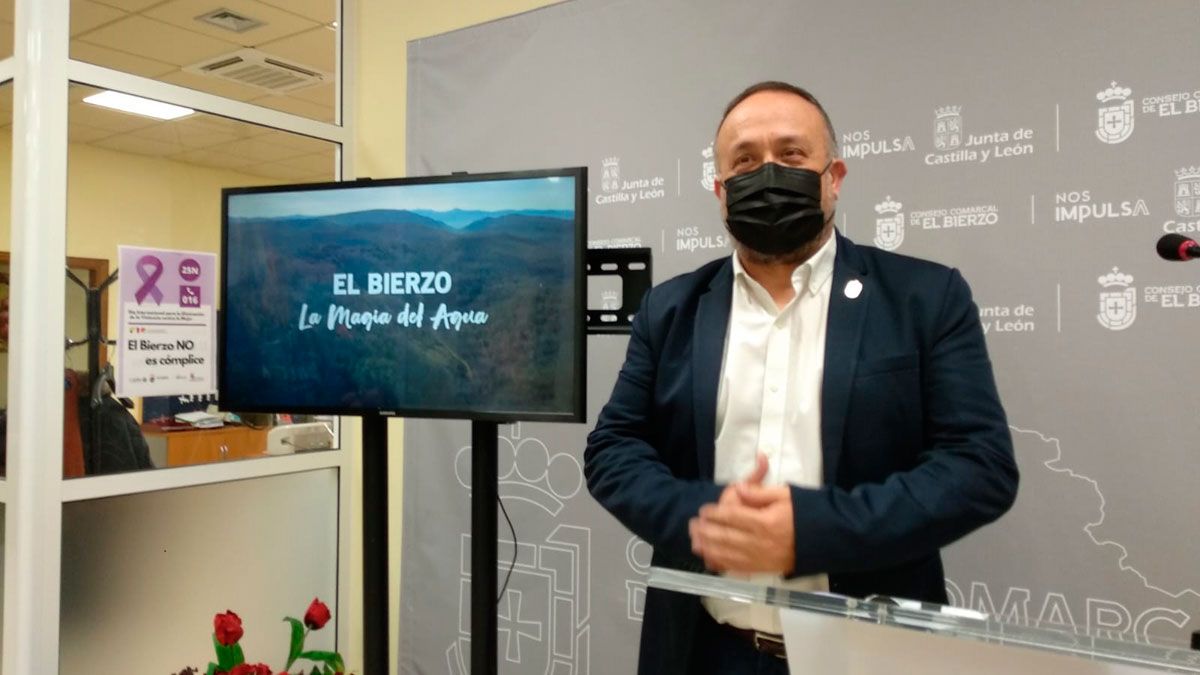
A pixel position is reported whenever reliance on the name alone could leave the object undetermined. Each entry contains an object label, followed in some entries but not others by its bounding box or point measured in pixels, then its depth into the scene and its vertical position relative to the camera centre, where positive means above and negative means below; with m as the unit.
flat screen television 1.58 +0.10
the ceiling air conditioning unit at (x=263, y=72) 2.93 +1.00
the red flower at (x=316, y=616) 1.85 -0.59
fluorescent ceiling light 2.26 +0.69
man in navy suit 1.00 -0.09
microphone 1.06 +0.13
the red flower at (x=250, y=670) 1.67 -0.65
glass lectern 0.57 -0.21
